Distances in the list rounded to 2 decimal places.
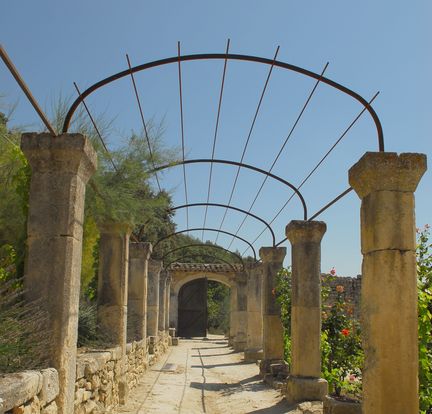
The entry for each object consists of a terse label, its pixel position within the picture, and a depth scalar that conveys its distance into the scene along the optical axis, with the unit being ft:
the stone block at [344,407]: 20.61
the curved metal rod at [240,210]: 40.34
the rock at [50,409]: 13.50
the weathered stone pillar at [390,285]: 14.82
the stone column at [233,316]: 77.83
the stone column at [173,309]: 94.21
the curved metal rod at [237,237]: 49.71
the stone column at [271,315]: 39.86
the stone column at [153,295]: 54.03
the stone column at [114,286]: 27.86
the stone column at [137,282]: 38.86
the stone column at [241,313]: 70.79
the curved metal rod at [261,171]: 29.71
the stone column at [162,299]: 68.74
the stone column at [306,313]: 28.17
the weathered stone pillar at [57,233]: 15.57
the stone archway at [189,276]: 82.06
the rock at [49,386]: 13.41
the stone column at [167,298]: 76.19
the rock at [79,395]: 17.90
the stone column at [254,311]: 57.98
